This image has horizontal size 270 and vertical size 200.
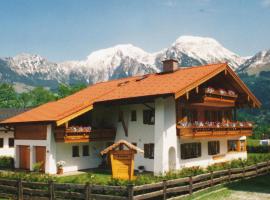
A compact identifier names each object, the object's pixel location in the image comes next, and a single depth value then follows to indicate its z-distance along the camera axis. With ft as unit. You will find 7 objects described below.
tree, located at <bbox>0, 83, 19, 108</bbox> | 336.70
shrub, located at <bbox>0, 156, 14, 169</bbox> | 118.62
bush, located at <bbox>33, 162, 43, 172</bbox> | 98.02
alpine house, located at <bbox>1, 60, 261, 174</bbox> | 96.63
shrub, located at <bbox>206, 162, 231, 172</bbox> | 81.11
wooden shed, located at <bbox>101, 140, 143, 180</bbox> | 83.46
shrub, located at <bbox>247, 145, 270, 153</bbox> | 175.26
